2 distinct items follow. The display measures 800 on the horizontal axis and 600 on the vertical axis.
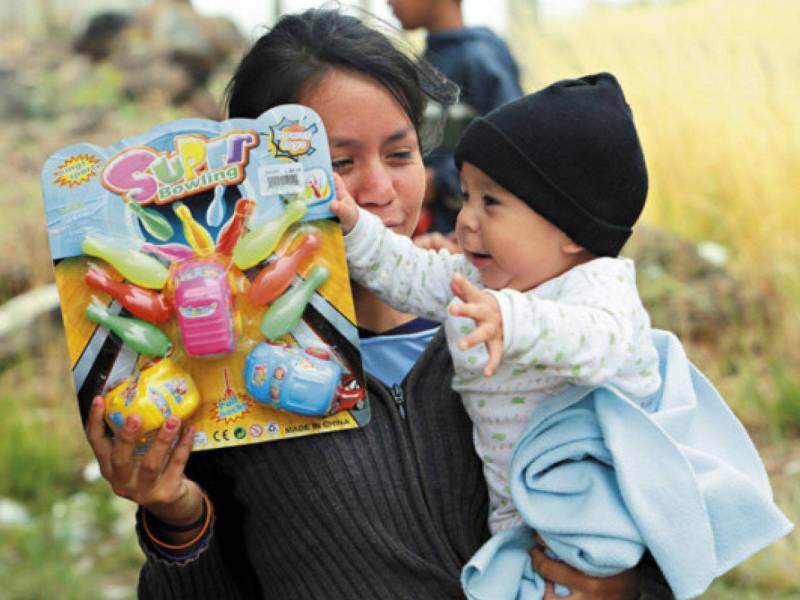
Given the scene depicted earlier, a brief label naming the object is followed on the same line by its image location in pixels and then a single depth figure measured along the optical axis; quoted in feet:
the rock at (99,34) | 39.81
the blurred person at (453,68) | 12.79
